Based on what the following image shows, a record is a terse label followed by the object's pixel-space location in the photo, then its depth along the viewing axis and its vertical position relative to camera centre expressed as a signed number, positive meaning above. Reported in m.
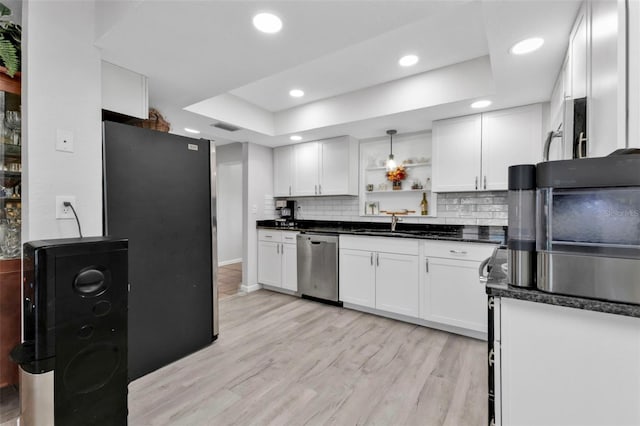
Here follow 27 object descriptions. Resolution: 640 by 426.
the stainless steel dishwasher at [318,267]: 3.57 -0.71
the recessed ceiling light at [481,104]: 2.66 +1.02
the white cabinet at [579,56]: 1.35 +0.79
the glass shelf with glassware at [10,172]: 1.80 +0.26
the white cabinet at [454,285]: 2.65 -0.72
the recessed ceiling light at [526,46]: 1.71 +1.02
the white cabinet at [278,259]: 3.98 -0.68
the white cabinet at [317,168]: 3.92 +0.64
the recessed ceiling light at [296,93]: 3.23 +1.36
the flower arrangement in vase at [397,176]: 3.70 +0.46
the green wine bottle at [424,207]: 3.55 +0.06
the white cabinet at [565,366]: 0.83 -0.48
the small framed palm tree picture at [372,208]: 3.98 +0.05
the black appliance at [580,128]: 1.34 +0.40
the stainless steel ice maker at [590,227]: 0.81 -0.05
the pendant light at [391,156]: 3.59 +0.70
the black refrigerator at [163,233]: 1.95 -0.16
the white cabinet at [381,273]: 3.02 -0.70
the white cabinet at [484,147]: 2.75 +0.66
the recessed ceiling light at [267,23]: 1.60 +1.09
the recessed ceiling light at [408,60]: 2.51 +1.35
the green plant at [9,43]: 1.58 +0.98
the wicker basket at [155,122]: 2.31 +0.74
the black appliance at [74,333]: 1.14 -0.52
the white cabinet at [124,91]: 2.03 +0.90
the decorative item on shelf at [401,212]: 3.69 -0.01
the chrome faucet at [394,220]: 3.70 -0.11
